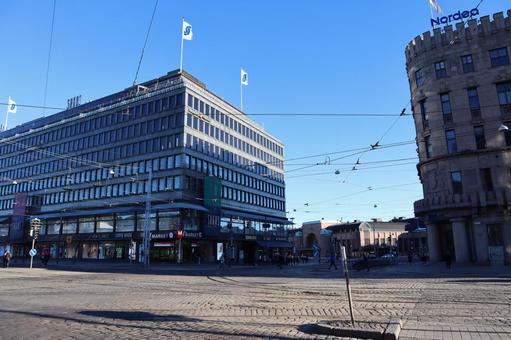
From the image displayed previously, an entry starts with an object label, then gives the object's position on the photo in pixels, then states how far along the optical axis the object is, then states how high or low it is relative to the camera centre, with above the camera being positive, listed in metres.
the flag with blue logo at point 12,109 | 56.07 +20.48
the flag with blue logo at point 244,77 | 64.88 +28.23
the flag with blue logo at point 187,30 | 49.72 +27.59
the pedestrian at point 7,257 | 40.80 -0.33
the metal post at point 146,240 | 39.94 +1.18
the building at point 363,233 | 122.62 +4.77
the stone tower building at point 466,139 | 33.09 +9.57
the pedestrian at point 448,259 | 29.33 -0.90
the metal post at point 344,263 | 7.80 -0.30
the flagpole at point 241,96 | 66.47 +25.65
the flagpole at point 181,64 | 49.69 +28.11
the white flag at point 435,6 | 32.44 +19.91
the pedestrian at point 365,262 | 32.44 -1.14
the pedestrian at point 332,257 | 35.78 -0.80
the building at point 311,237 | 129.25 +3.85
